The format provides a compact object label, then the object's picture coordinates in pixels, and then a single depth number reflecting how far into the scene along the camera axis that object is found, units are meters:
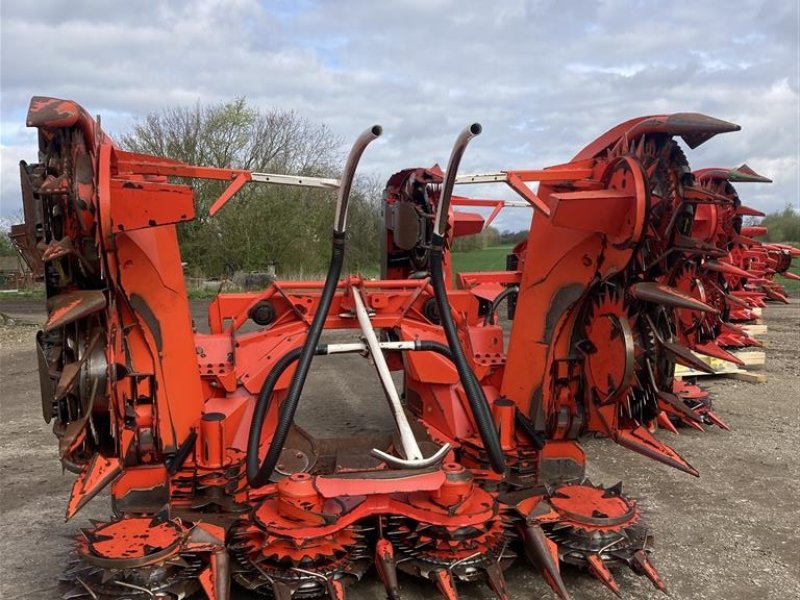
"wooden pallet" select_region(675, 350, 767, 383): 8.16
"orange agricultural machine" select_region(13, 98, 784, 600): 2.89
